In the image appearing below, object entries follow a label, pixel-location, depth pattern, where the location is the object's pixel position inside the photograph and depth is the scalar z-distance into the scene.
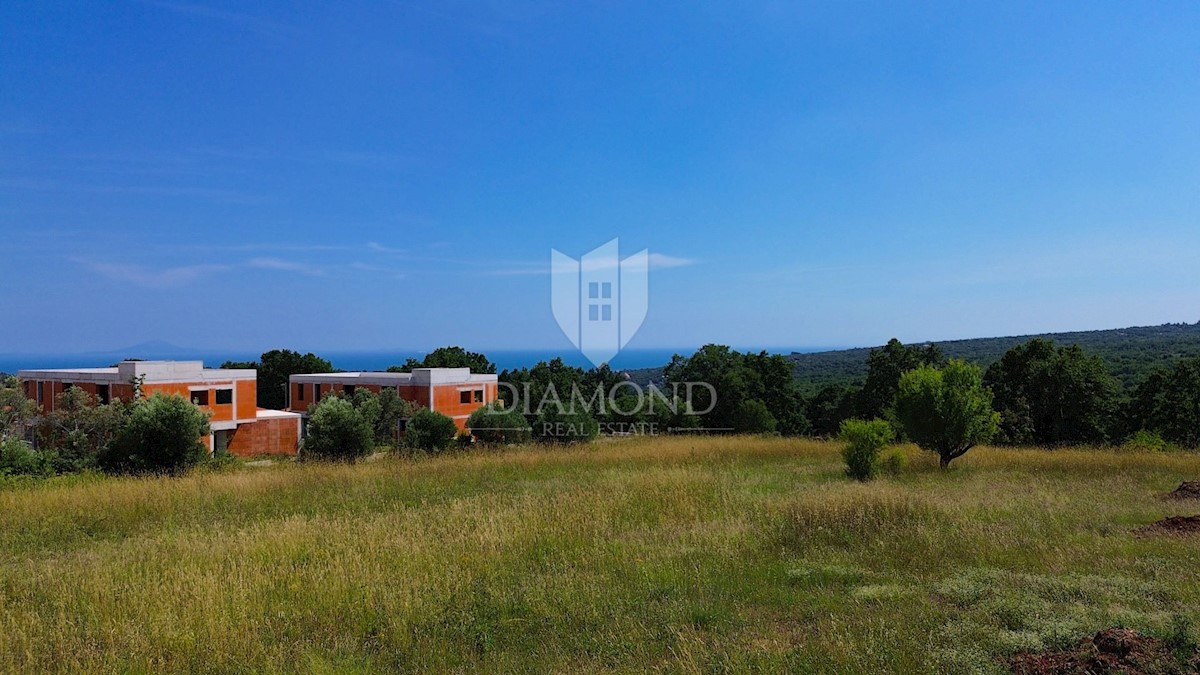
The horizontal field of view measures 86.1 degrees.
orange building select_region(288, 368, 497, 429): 38.31
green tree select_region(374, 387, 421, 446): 33.56
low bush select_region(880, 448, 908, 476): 14.71
